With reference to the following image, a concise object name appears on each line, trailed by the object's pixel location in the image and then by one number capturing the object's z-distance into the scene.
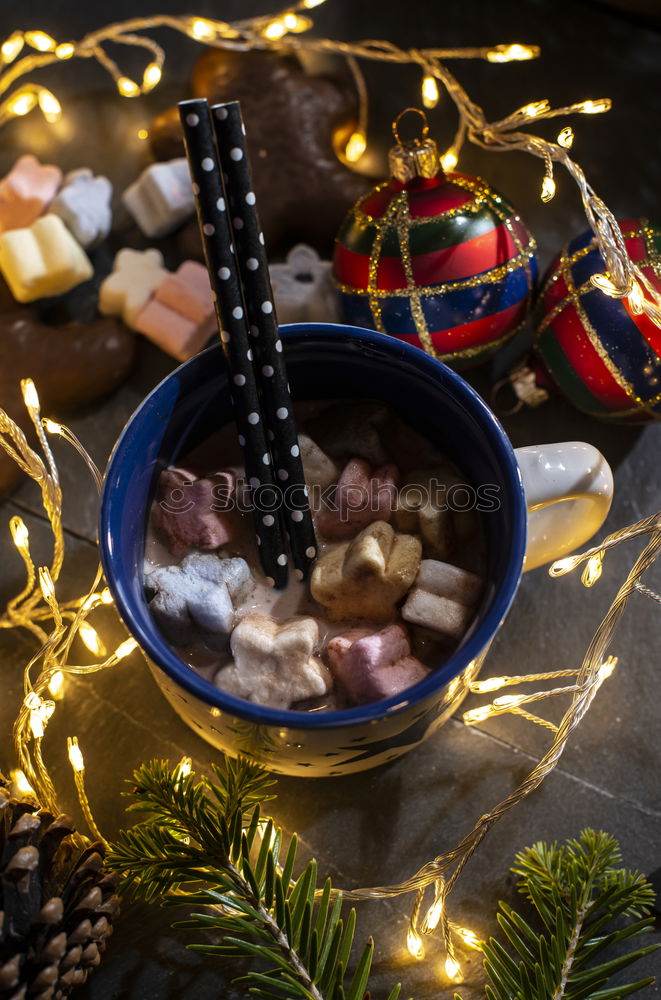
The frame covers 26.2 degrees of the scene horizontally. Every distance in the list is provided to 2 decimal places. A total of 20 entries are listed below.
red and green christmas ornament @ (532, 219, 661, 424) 0.39
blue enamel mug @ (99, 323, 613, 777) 0.32
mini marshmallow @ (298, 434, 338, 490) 0.38
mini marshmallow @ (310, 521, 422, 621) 0.35
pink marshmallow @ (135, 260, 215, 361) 0.43
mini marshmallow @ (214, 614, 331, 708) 0.34
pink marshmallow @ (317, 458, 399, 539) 0.37
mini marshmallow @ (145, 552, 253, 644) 0.35
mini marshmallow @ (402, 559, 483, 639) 0.35
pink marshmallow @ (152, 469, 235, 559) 0.36
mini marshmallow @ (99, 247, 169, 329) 0.44
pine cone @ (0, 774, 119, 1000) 0.33
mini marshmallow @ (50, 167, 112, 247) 0.44
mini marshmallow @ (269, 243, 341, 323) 0.43
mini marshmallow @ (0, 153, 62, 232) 0.45
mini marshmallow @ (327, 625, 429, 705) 0.34
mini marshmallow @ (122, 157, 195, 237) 0.44
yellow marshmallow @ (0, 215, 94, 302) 0.43
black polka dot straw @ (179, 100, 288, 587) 0.32
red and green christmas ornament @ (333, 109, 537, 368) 0.39
